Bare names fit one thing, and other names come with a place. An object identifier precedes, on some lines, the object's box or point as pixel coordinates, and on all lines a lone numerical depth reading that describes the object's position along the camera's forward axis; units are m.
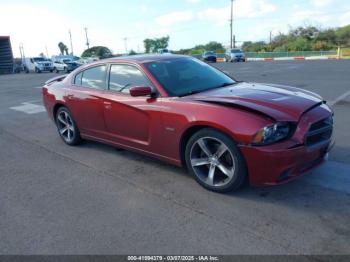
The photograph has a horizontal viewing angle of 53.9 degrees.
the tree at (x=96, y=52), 48.11
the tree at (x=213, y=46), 84.88
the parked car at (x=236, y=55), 42.06
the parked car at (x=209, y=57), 43.94
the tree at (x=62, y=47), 93.80
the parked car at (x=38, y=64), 39.78
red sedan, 3.43
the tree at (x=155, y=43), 101.34
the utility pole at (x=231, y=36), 65.81
